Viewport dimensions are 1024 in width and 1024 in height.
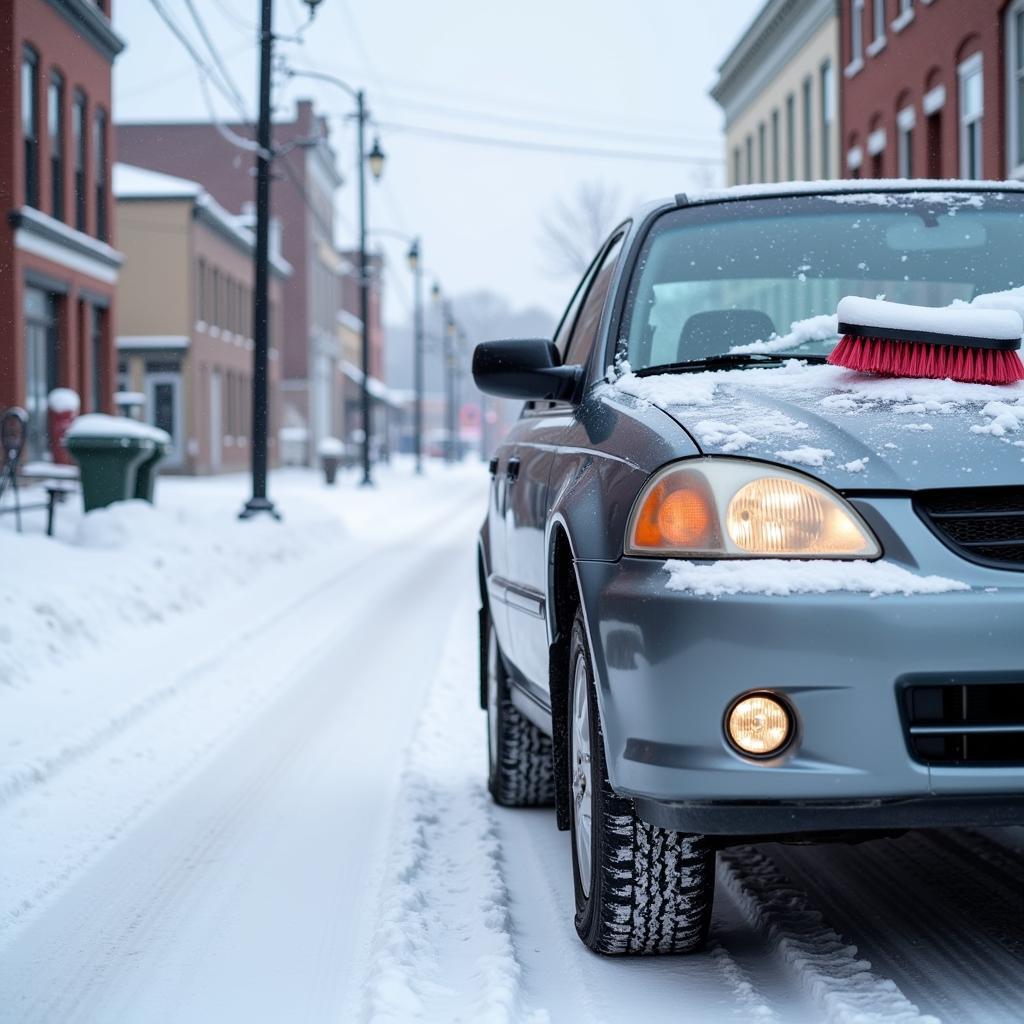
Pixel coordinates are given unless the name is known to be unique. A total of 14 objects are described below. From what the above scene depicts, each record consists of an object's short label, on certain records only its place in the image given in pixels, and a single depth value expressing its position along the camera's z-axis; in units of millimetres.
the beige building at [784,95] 37531
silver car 3262
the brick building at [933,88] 25047
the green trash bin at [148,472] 18672
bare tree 66875
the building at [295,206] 68312
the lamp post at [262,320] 21328
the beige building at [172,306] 43469
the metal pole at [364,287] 40688
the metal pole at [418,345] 59188
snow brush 3748
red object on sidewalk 22094
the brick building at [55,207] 26109
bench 15766
